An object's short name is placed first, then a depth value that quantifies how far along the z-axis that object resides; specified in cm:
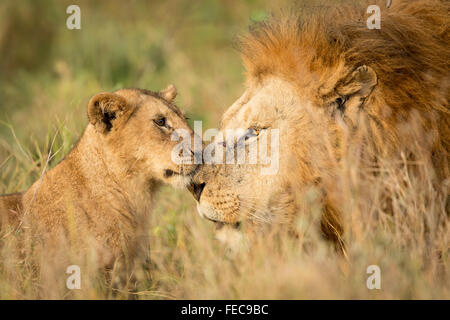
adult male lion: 662
